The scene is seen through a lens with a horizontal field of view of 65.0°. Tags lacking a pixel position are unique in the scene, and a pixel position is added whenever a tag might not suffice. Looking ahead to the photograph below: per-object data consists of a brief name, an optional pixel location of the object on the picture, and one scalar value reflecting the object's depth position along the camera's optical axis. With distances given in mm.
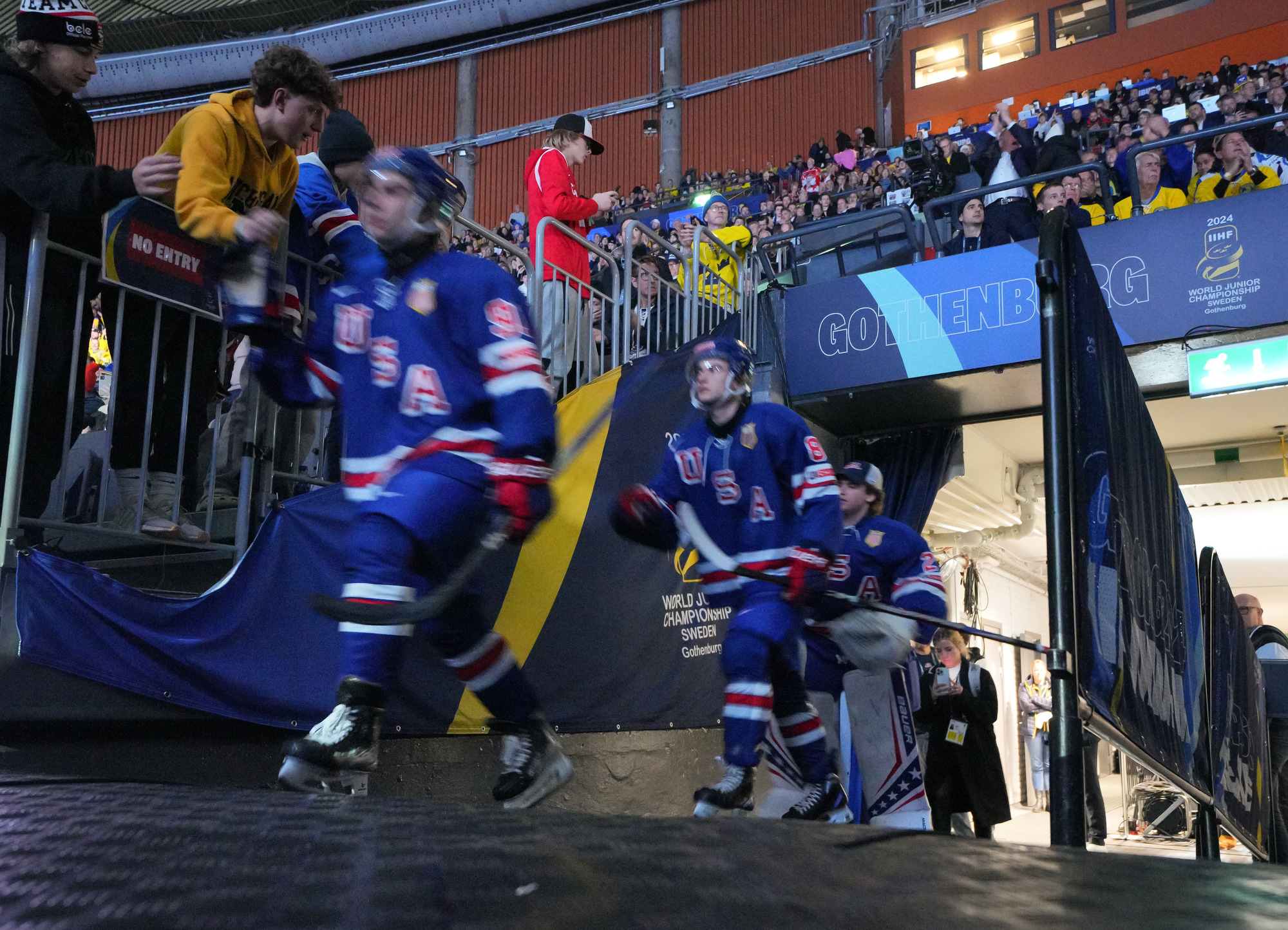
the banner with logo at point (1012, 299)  6453
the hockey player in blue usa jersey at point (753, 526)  3016
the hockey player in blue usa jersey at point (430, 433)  2199
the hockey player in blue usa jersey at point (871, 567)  4156
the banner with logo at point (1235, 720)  3307
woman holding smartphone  5805
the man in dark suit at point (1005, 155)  11516
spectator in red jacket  4844
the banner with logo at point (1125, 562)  1679
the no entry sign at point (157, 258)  2910
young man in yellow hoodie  2805
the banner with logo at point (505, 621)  2670
